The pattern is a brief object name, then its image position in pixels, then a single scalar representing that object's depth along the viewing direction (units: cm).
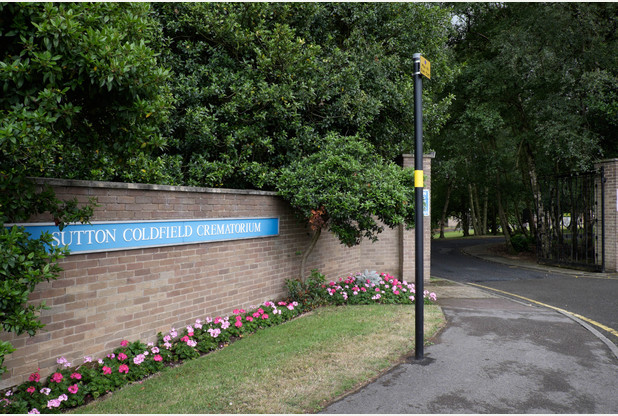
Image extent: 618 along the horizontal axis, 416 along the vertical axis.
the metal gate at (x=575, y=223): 1462
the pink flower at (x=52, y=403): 400
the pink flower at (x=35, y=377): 418
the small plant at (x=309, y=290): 825
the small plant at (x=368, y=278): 945
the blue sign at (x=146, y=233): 462
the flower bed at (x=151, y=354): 410
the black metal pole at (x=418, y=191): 568
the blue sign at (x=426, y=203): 1112
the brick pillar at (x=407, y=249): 1127
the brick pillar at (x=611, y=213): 1402
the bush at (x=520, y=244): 2181
